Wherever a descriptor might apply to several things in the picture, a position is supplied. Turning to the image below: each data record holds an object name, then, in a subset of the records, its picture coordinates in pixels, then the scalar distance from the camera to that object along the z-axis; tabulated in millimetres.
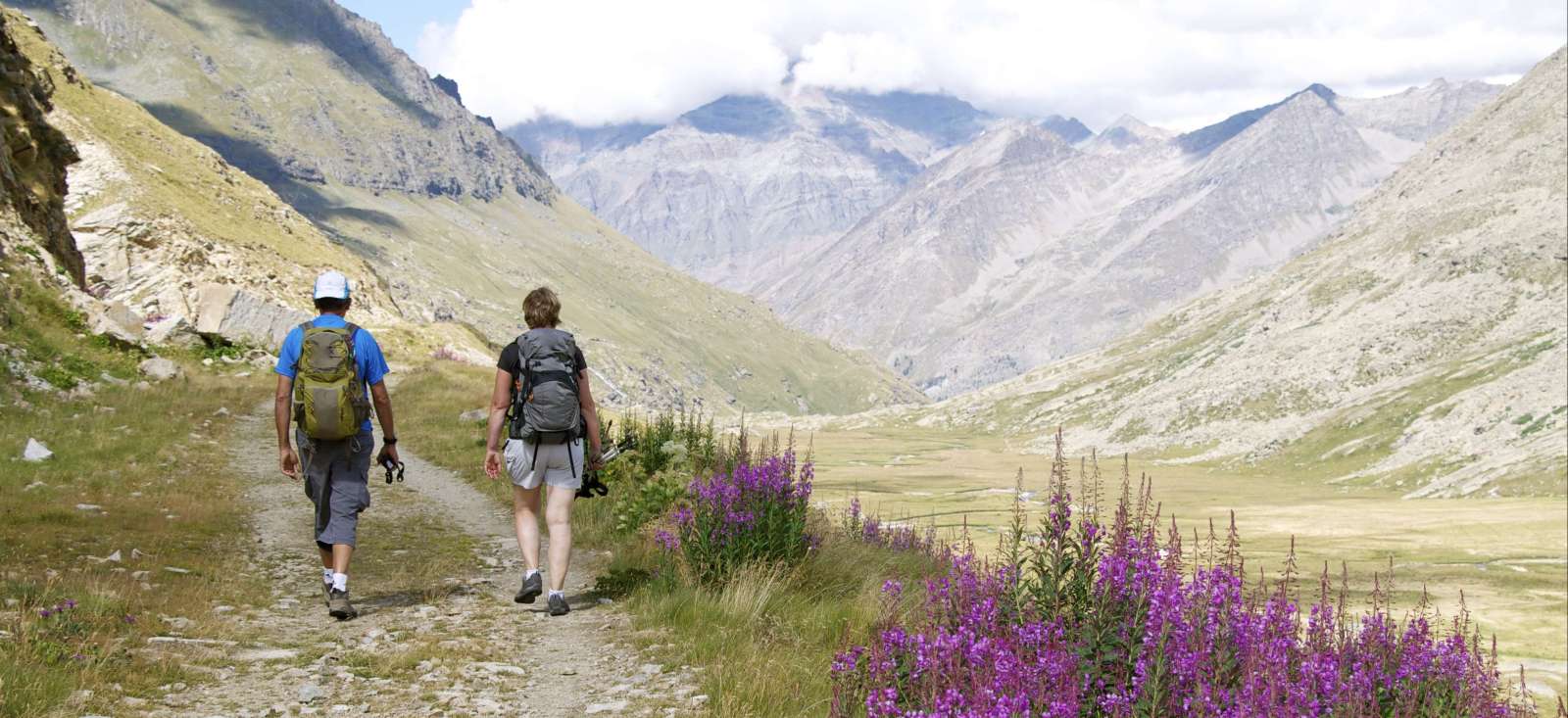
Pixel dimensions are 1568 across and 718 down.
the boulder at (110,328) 25719
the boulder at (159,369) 25109
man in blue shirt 9318
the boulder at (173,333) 32094
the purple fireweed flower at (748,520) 9594
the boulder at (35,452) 14309
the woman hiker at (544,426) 9352
